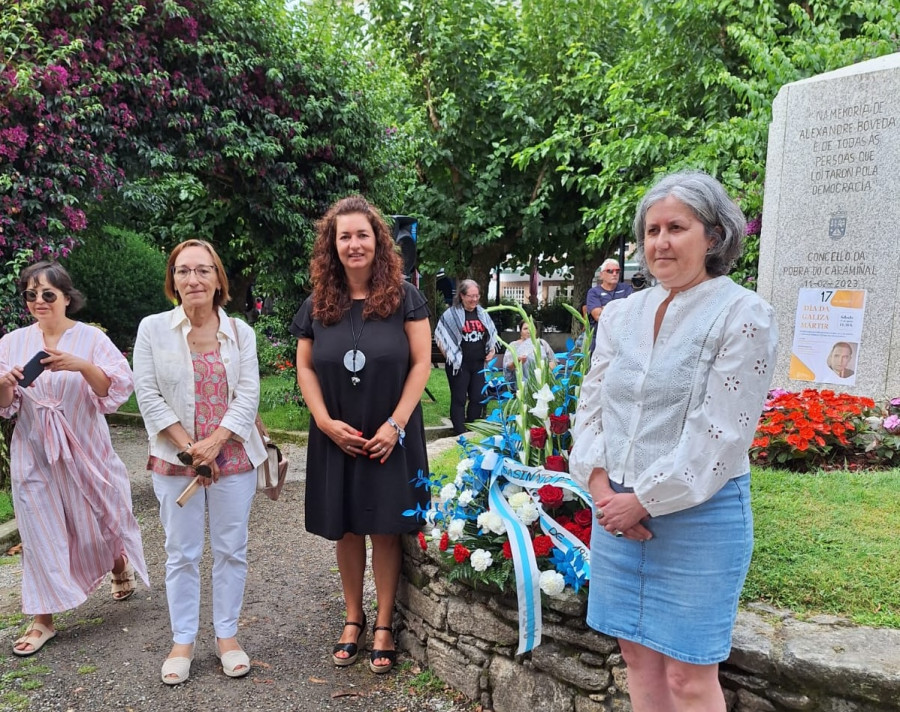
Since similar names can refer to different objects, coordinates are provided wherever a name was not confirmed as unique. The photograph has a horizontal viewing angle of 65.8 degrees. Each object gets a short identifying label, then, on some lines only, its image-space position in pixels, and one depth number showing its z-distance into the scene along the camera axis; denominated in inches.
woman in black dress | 115.0
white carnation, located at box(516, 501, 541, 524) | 106.1
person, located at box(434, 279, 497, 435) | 291.7
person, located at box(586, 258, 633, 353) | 311.0
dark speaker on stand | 283.6
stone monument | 194.4
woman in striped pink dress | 131.4
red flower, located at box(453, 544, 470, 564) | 108.0
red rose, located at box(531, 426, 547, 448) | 116.3
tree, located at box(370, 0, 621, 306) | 501.4
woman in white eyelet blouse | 66.8
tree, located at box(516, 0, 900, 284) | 276.2
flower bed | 160.4
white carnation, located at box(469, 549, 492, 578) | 105.3
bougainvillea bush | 202.7
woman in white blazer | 116.6
